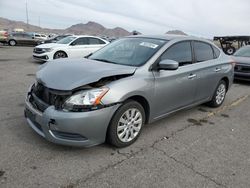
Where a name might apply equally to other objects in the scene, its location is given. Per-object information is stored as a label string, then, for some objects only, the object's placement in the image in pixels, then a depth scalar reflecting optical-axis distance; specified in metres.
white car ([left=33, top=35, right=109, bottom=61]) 8.67
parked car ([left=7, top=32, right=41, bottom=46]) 18.39
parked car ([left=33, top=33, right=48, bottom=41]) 19.79
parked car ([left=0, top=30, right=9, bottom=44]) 17.06
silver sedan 2.38
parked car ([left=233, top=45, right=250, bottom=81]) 6.62
